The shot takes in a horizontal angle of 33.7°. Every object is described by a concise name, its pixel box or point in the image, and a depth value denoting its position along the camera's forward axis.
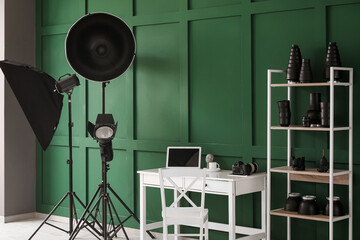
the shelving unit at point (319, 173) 4.39
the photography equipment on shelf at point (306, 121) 4.64
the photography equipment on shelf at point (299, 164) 4.68
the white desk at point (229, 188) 4.78
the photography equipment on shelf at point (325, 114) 4.49
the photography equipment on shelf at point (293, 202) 4.74
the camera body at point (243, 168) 4.96
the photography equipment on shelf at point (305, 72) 4.67
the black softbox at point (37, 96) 5.75
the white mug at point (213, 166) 5.25
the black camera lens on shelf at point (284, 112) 4.72
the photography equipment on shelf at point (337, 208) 4.52
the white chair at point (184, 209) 4.71
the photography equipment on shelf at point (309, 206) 4.58
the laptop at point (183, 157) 5.43
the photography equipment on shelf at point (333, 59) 4.53
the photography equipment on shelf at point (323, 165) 4.55
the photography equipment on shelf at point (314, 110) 4.63
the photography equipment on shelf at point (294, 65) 4.72
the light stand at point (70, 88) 5.64
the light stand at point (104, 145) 5.41
